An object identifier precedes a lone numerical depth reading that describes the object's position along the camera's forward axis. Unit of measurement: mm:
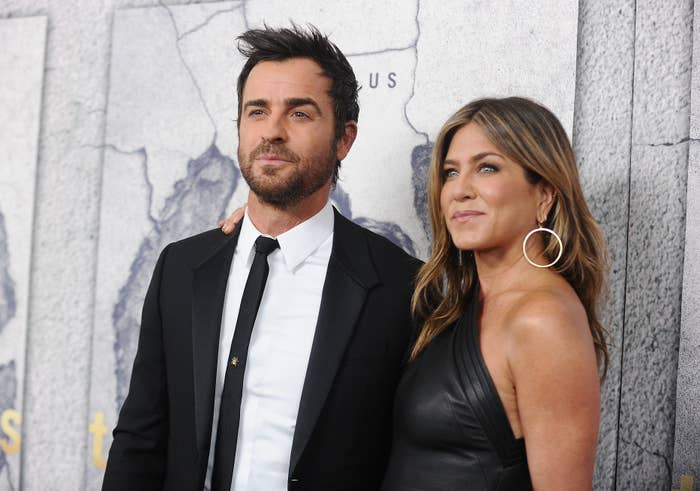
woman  1186
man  1477
